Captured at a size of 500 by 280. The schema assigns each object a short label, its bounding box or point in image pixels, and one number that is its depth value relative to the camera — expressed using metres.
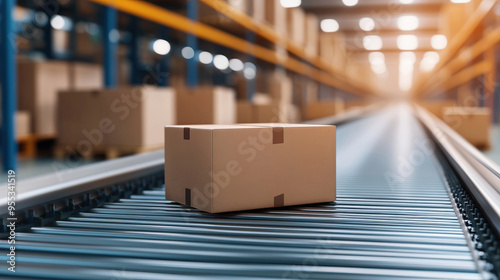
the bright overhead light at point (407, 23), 17.98
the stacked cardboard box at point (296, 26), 11.42
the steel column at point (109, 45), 5.30
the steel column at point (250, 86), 9.78
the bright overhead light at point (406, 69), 29.60
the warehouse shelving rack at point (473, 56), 9.29
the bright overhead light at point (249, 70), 9.70
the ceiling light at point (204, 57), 13.76
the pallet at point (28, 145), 5.44
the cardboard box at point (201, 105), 6.71
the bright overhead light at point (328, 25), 17.67
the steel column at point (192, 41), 6.90
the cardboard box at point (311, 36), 13.39
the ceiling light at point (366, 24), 18.25
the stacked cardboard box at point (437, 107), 16.05
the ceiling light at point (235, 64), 12.15
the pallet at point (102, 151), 5.11
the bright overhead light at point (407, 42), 22.55
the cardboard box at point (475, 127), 7.16
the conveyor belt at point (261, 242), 1.50
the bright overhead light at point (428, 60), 27.36
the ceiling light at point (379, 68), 34.32
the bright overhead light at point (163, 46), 7.57
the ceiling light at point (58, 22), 8.68
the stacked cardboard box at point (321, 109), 13.12
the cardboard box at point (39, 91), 5.60
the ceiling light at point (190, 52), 7.05
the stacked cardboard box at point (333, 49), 15.91
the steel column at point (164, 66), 7.54
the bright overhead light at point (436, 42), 21.95
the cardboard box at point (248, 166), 2.20
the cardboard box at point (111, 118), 5.04
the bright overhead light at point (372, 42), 22.37
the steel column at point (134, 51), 7.85
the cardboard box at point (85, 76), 6.17
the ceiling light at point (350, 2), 14.99
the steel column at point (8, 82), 3.96
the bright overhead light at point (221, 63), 12.83
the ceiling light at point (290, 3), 12.06
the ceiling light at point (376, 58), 28.28
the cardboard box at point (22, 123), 5.22
